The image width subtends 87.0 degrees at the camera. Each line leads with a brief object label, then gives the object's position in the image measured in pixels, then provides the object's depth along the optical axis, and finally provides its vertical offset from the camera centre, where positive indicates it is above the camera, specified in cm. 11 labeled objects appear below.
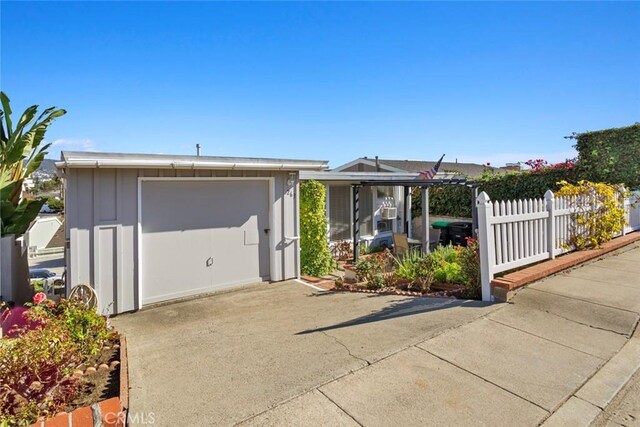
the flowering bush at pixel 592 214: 672 -1
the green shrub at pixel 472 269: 531 -87
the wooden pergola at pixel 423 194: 941 +70
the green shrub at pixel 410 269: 671 -108
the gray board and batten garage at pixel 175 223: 522 -6
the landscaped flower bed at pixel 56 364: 251 -126
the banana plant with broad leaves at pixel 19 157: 511 +105
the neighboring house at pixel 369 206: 1095 +42
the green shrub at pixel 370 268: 693 -107
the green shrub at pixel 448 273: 621 -109
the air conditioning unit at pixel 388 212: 1268 +18
